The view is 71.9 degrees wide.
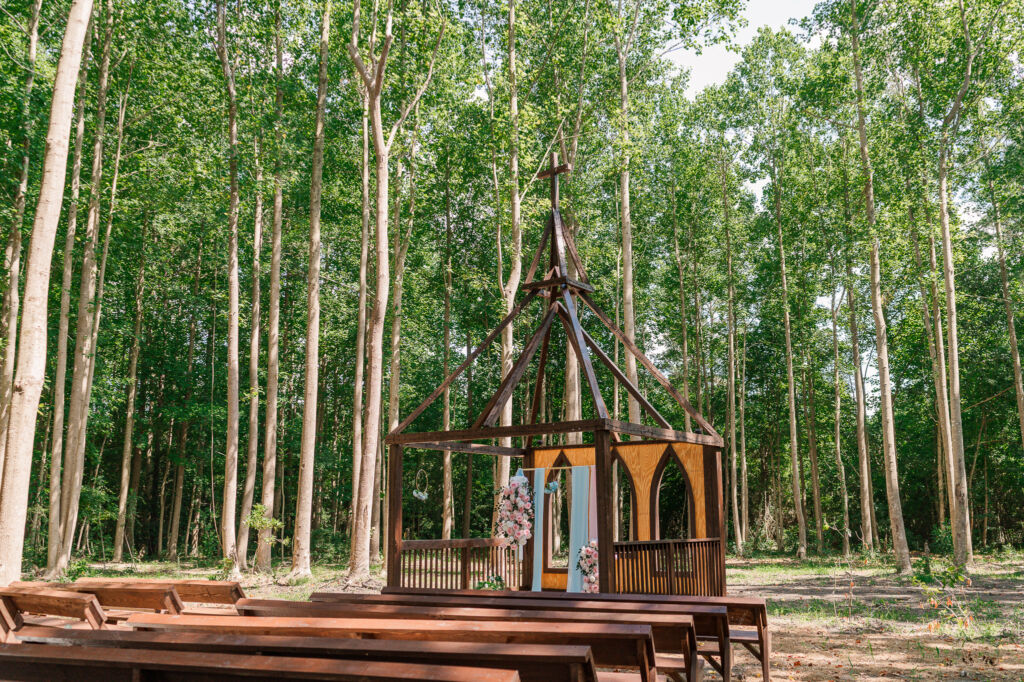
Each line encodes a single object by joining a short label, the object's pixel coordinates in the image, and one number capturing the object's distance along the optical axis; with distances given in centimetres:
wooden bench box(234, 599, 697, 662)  364
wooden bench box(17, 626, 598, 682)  263
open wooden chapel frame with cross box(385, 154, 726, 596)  740
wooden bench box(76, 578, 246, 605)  502
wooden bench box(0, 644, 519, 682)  230
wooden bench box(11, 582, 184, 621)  522
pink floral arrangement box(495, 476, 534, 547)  1002
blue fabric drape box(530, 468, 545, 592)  1048
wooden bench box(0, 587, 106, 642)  466
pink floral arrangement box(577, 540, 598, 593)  932
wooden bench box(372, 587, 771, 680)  500
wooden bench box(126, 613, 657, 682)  305
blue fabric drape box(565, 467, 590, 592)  995
